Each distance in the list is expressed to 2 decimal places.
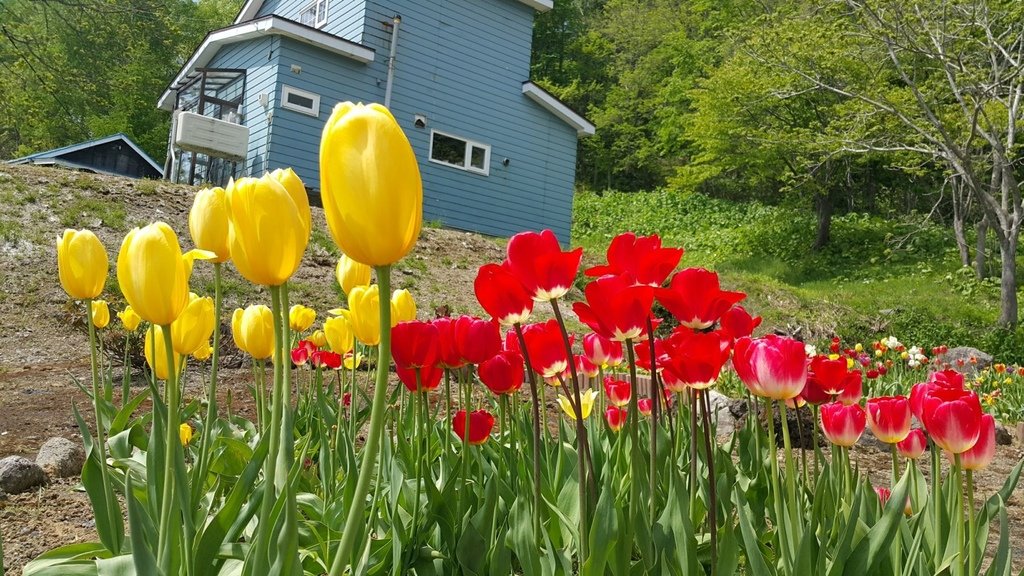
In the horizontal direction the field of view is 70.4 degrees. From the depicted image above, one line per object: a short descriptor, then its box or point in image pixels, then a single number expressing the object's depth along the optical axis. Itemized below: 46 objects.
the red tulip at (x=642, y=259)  1.13
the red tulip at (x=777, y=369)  1.11
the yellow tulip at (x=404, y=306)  1.61
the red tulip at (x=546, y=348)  1.42
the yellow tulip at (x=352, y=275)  1.54
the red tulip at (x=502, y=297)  1.16
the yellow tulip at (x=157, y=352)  1.52
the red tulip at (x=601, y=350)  1.67
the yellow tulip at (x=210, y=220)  1.04
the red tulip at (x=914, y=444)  1.46
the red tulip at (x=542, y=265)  1.07
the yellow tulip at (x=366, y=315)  1.43
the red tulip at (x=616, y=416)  1.88
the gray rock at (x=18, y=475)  2.19
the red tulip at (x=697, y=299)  1.22
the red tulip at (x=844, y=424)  1.38
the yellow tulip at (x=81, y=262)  1.25
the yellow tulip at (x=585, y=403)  1.88
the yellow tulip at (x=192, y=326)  1.39
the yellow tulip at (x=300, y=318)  2.05
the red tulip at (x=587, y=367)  1.90
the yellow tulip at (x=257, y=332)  1.51
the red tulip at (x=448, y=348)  1.28
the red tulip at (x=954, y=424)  1.07
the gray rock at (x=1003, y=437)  4.52
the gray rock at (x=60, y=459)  2.45
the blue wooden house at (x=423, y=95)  12.30
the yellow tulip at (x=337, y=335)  1.89
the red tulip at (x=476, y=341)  1.26
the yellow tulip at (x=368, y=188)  0.63
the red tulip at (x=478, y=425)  1.51
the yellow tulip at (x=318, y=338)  2.22
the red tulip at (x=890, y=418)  1.34
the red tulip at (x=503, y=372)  1.39
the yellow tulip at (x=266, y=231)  0.77
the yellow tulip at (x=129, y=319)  2.24
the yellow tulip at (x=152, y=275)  0.88
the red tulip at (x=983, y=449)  1.18
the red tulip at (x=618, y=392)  2.02
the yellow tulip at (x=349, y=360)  2.05
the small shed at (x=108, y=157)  20.56
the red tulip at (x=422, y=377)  1.32
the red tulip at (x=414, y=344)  1.22
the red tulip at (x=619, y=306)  1.05
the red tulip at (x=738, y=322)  1.40
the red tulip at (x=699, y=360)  1.19
